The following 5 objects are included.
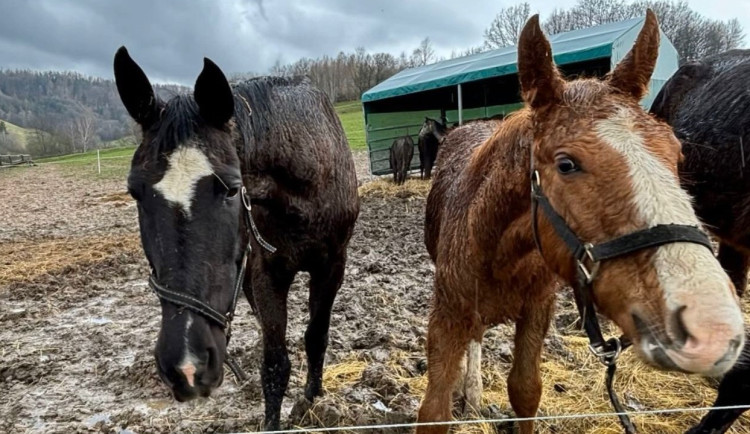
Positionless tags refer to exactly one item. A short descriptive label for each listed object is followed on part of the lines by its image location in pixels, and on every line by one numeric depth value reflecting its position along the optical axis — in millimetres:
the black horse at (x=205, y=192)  1613
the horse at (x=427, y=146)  14102
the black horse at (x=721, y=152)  2355
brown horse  1110
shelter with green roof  10688
